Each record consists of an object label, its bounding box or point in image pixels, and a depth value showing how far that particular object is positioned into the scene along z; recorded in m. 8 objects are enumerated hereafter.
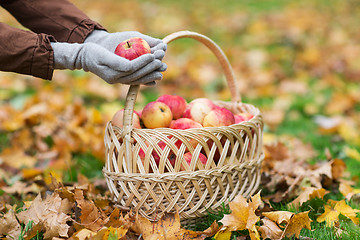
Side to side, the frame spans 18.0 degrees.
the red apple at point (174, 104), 2.54
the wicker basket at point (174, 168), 2.35
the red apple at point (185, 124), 2.44
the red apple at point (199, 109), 2.51
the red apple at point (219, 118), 2.45
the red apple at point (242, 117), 2.52
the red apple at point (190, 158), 2.39
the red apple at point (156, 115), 2.45
